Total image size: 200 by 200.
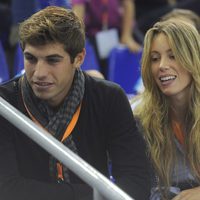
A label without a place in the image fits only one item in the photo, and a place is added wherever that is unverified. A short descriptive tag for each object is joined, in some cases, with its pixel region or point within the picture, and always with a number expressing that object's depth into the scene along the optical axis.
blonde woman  4.84
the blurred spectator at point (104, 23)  8.25
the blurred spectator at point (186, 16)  6.72
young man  4.17
